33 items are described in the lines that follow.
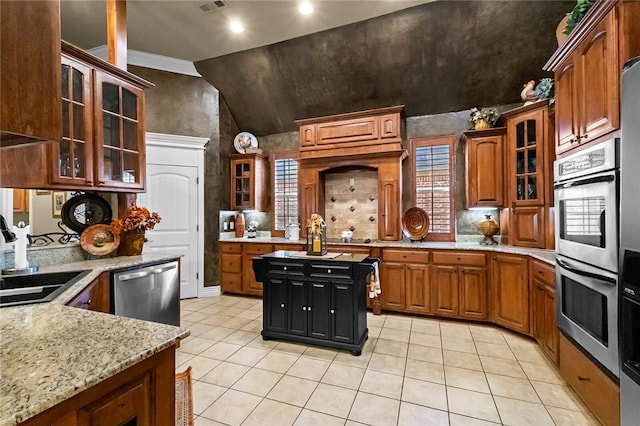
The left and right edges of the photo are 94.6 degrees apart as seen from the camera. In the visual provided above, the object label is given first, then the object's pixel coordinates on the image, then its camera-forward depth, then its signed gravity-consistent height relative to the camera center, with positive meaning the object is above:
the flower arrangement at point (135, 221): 3.00 -0.08
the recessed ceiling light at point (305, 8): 3.35 +2.35
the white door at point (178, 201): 4.47 +0.19
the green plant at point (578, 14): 2.02 +1.40
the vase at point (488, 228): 3.84 -0.24
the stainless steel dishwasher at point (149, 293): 2.59 -0.76
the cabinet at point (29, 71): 0.86 +0.44
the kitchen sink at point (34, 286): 1.63 -0.47
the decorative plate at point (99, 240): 2.85 -0.25
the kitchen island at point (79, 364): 0.77 -0.46
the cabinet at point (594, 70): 1.67 +0.91
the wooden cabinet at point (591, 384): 1.66 -1.11
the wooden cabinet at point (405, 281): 3.80 -0.91
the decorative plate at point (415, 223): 4.21 -0.17
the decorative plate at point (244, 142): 5.29 +1.27
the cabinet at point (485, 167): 3.78 +0.57
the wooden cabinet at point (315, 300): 2.85 -0.88
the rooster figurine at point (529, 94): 3.41 +1.35
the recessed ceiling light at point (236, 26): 3.67 +2.36
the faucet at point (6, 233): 2.18 -0.14
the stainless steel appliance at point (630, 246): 1.40 -0.18
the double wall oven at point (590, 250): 1.64 -0.26
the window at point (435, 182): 4.30 +0.42
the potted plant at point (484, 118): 3.93 +1.24
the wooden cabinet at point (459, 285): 3.57 -0.92
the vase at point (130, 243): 3.15 -0.32
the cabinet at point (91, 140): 2.45 +0.71
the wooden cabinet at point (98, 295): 2.05 -0.62
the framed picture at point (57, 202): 3.43 +0.15
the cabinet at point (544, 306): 2.48 -0.88
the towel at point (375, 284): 2.94 -0.73
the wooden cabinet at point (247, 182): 5.20 +0.55
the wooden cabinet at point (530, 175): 3.24 +0.40
